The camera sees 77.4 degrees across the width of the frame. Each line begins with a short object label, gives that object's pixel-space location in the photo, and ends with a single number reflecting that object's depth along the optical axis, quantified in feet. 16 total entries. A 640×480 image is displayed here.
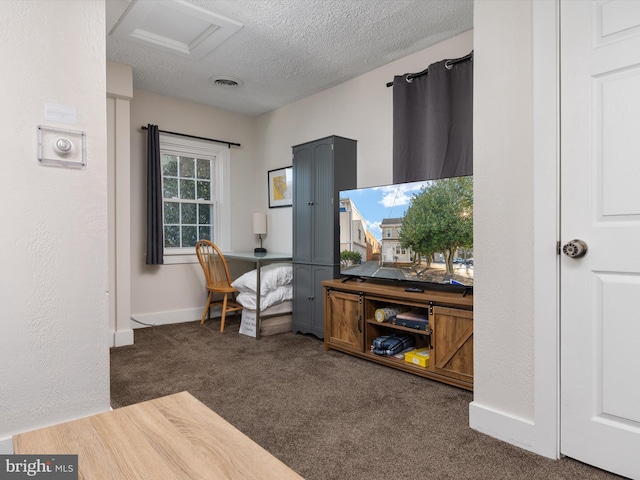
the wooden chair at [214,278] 13.43
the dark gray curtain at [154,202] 13.88
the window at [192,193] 15.16
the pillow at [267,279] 12.84
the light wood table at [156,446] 2.93
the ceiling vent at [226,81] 13.01
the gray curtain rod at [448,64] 9.63
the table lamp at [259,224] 16.29
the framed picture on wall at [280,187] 15.60
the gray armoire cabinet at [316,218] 11.94
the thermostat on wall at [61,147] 5.97
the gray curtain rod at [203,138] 14.67
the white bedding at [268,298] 12.71
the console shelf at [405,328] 8.04
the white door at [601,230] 5.08
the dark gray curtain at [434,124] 9.79
